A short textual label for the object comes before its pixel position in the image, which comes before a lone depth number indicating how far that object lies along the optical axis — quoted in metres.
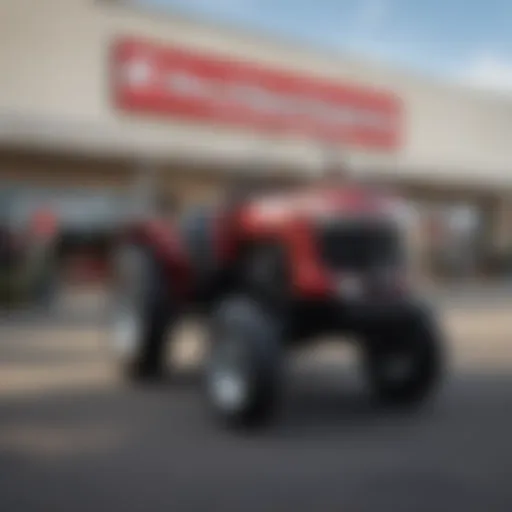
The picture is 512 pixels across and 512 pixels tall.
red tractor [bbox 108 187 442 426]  4.40
